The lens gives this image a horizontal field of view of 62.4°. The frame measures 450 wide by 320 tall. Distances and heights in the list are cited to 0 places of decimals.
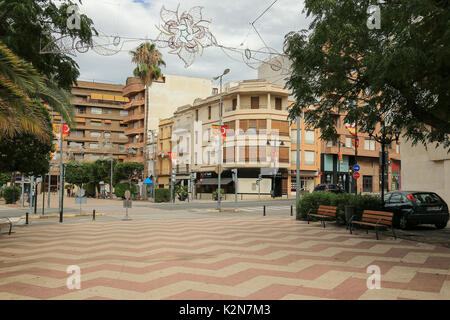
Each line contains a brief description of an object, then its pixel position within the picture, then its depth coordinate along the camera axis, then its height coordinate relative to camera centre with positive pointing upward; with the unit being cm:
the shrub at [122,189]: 4640 -50
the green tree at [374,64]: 687 +277
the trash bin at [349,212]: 1297 -88
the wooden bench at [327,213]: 1389 -99
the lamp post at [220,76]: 2580 +744
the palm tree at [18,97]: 668 +161
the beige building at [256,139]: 4634 +597
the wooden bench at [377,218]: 1077 -93
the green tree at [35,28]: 941 +426
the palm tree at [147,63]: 4341 +1450
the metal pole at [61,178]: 1793 +31
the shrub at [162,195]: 3984 -105
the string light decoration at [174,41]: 955 +381
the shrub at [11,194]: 3856 -105
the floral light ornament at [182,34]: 952 +394
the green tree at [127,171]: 4772 +183
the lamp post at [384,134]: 1099 +164
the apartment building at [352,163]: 5206 +337
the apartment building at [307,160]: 4919 +354
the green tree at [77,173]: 5572 +172
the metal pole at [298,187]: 1950 -3
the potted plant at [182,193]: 4212 -86
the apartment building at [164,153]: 6031 +524
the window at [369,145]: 5494 +631
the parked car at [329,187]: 3635 -4
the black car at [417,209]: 1298 -75
